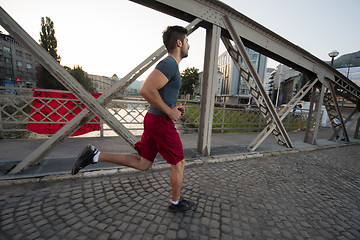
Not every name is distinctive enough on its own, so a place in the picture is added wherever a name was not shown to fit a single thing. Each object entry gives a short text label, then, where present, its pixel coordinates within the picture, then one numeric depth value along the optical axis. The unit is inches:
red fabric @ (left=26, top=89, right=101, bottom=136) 180.7
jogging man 64.9
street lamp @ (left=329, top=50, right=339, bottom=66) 376.6
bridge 100.4
